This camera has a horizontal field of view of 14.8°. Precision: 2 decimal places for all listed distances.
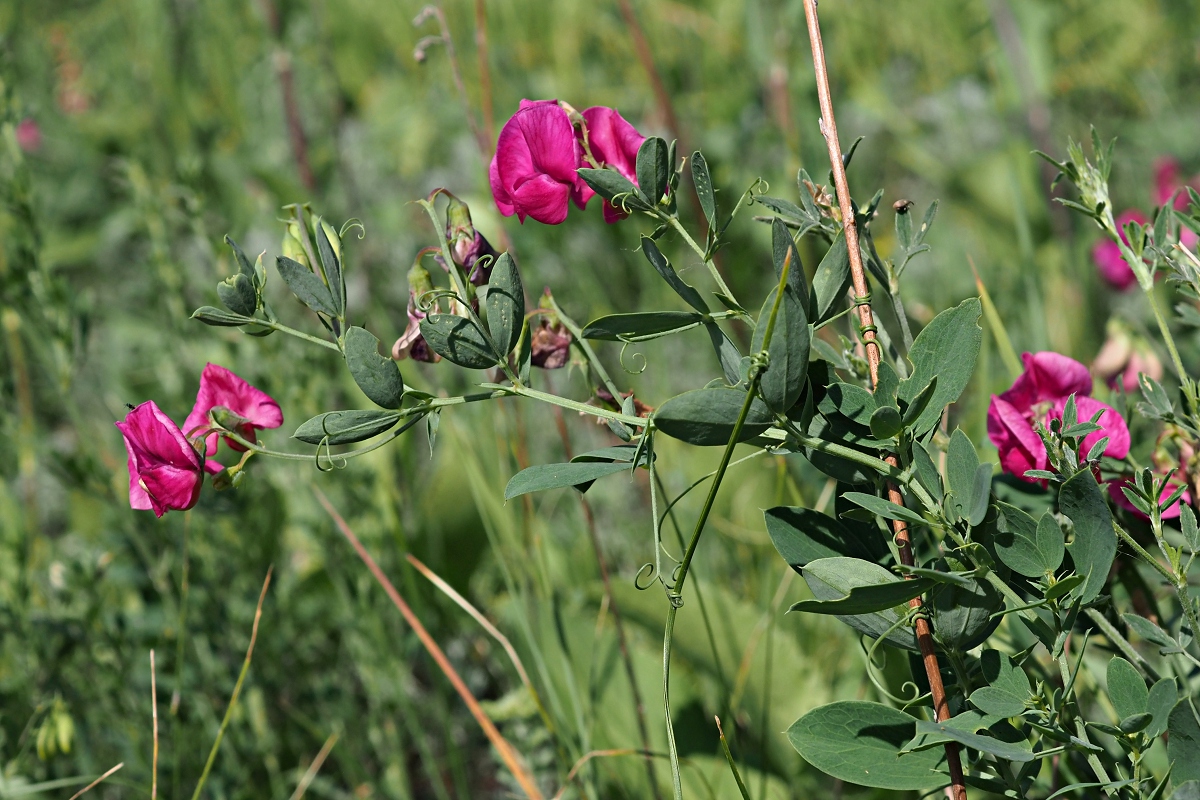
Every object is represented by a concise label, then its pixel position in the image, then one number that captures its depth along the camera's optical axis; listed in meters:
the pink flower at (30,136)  2.21
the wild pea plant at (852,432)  0.72
